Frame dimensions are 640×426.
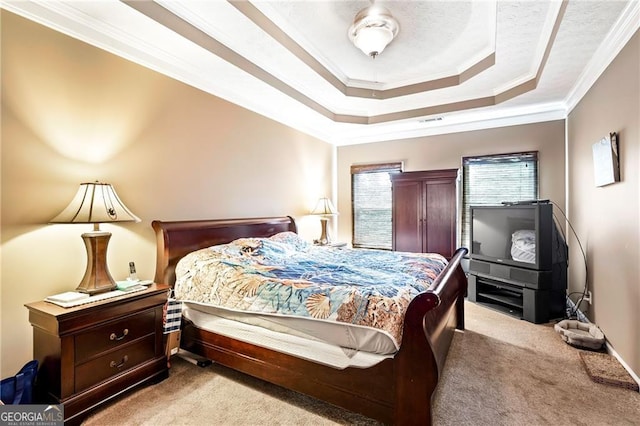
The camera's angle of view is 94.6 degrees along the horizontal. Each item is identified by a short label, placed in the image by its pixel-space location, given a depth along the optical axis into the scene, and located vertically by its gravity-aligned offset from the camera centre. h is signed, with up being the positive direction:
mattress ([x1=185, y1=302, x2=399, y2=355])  1.63 -0.71
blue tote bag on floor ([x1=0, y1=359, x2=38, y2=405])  1.65 -0.97
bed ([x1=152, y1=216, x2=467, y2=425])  1.53 -0.93
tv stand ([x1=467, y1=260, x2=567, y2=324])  3.30 -0.90
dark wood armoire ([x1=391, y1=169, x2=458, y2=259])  4.46 +0.06
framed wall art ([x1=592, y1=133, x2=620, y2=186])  2.40 +0.47
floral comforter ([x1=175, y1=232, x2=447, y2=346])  1.72 -0.47
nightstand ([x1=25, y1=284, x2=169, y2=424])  1.71 -0.85
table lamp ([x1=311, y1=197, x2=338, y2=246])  4.80 +0.04
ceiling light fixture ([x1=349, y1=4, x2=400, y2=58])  2.40 +1.59
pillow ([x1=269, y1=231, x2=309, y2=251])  3.55 -0.30
